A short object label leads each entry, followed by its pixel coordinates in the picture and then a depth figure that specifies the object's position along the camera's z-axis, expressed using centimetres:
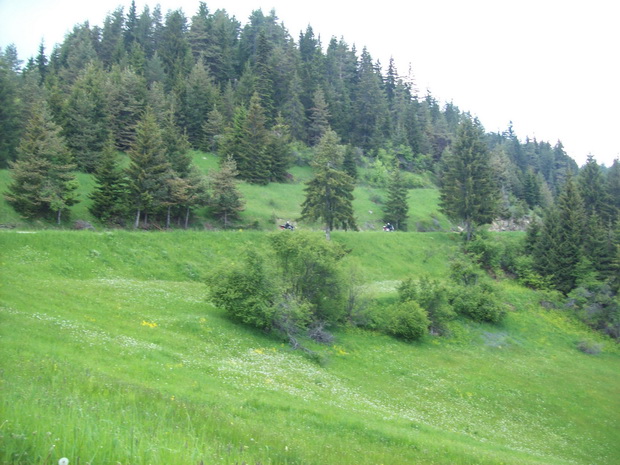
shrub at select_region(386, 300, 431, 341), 3500
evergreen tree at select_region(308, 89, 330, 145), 9969
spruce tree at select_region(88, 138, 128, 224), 4912
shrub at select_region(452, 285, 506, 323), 4272
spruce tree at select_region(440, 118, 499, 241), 6450
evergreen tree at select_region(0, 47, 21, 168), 5697
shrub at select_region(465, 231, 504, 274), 5884
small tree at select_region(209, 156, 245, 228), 5559
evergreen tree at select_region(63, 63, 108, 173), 6138
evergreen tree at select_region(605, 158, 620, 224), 7544
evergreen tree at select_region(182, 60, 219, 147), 8588
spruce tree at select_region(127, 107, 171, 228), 4938
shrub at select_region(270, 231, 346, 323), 3278
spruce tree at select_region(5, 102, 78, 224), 4400
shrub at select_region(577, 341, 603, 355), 4228
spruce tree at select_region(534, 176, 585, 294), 5559
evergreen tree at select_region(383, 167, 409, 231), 7512
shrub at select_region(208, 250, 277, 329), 2795
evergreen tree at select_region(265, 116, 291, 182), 8062
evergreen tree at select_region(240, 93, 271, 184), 7588
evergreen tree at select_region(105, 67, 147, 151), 7275
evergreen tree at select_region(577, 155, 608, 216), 7825
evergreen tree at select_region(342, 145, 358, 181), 8719
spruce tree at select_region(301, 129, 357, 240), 5016
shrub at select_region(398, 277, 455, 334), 3809
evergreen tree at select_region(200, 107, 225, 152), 8450
